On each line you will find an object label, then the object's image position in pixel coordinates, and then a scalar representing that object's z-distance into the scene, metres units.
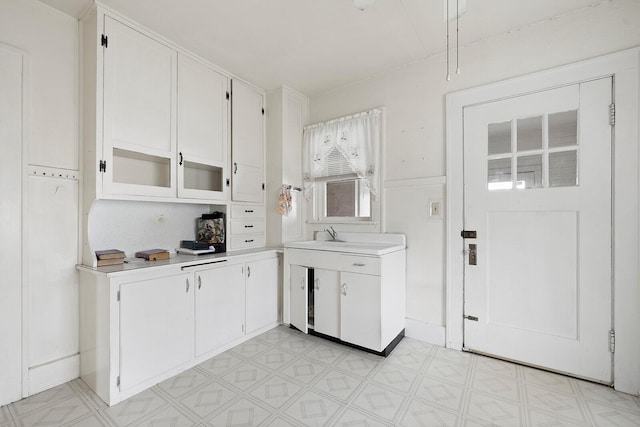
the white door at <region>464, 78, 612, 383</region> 1.92
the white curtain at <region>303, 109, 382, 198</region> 2.83
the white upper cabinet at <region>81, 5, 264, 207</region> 1.93
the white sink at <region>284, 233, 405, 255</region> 2.37
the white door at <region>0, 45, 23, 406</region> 1.73
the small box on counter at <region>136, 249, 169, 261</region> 2.18
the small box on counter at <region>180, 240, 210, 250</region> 2.56
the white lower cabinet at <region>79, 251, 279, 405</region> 1.76
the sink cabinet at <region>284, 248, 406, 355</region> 2.29
